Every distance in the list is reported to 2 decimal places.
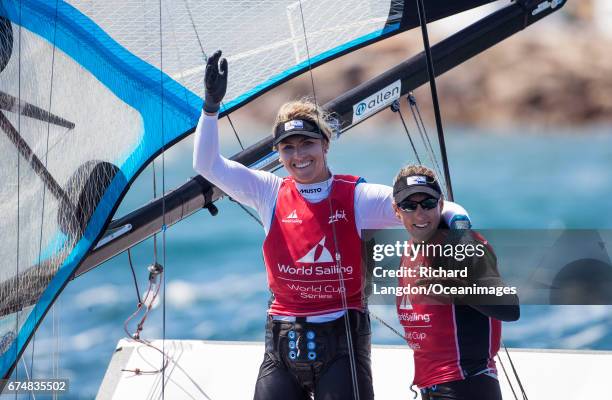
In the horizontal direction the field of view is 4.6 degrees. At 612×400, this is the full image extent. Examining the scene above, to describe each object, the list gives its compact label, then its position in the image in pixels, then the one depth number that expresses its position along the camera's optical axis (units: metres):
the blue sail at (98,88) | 22.73
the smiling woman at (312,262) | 22.49
